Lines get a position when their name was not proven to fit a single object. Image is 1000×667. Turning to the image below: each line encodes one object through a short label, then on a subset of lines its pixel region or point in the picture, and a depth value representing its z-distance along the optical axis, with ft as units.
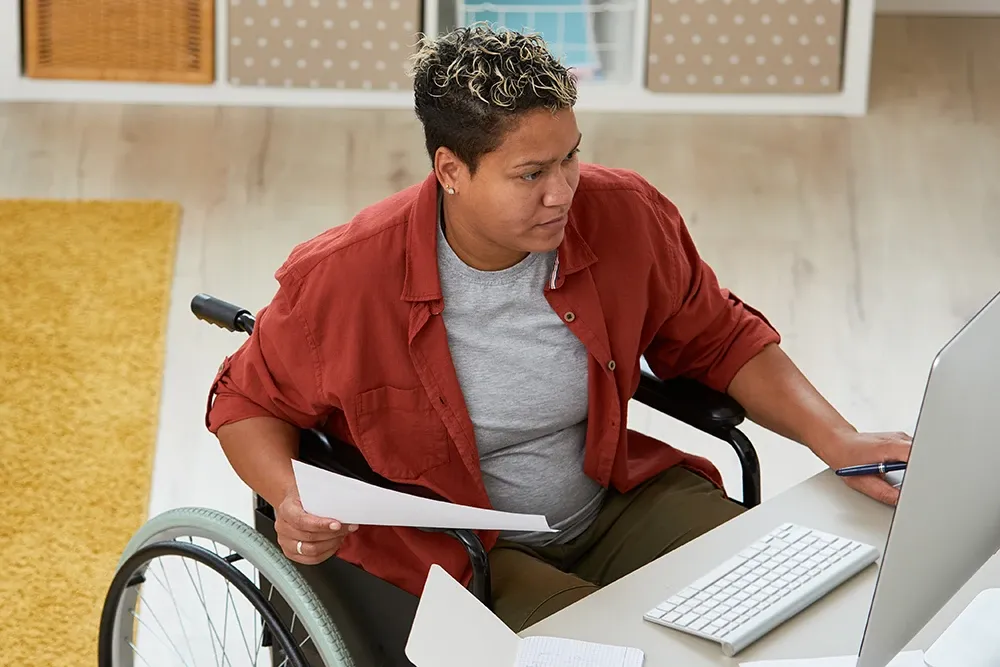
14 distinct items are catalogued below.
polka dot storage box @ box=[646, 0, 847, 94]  17.76
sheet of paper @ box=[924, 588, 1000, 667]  6.41
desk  8.56
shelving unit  17.87
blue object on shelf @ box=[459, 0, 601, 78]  17.92
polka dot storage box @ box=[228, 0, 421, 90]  17.84
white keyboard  8.65
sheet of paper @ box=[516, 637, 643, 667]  8.36
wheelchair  10.32
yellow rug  14.49
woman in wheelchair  10.48
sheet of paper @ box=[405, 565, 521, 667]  8.33
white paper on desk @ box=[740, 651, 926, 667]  8.34
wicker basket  17.83
